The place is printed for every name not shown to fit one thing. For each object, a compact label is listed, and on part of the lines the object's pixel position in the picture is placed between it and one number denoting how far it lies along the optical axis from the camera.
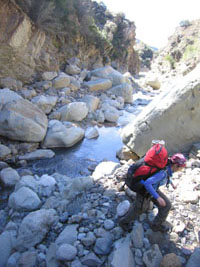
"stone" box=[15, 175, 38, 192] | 4.55
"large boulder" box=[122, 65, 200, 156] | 4.89
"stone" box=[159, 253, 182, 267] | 2.35
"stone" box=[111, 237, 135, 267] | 2.50
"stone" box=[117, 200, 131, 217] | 3.21
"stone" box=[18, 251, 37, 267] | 2.81
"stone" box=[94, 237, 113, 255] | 2.76
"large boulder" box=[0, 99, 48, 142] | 6.41
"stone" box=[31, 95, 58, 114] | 8.55
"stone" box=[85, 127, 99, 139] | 8.03
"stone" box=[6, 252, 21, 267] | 2.88
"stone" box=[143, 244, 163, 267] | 2.43
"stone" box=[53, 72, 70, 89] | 10.76
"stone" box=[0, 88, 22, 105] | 7.05
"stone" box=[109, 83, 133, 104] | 13.21
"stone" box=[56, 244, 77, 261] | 2.69
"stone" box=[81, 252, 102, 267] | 2.62
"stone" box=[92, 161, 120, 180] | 4.76
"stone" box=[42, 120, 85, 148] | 6.95
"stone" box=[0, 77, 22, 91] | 8.62
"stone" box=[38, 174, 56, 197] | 4.47
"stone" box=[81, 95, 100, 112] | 10.26
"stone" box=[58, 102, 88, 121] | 8.83
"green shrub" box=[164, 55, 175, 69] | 35.43
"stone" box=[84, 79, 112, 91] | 12.48
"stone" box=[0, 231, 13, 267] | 2.99
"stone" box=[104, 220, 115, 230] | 3.05
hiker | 2.38
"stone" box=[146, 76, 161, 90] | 21.92
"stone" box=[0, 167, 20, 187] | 4.87
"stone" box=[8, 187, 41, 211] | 3.98
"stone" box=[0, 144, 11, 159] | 5.97
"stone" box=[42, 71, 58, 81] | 10.63
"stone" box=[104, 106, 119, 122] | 10.02
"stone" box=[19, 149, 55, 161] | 6.20
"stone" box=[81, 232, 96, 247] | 2.87
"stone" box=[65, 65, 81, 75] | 12.88
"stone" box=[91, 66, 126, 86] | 13.93
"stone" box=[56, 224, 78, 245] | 2.97
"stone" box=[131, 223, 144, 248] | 2.67
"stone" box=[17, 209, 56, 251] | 3.15
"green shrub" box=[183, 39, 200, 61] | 28.68
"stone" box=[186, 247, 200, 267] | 2.31
